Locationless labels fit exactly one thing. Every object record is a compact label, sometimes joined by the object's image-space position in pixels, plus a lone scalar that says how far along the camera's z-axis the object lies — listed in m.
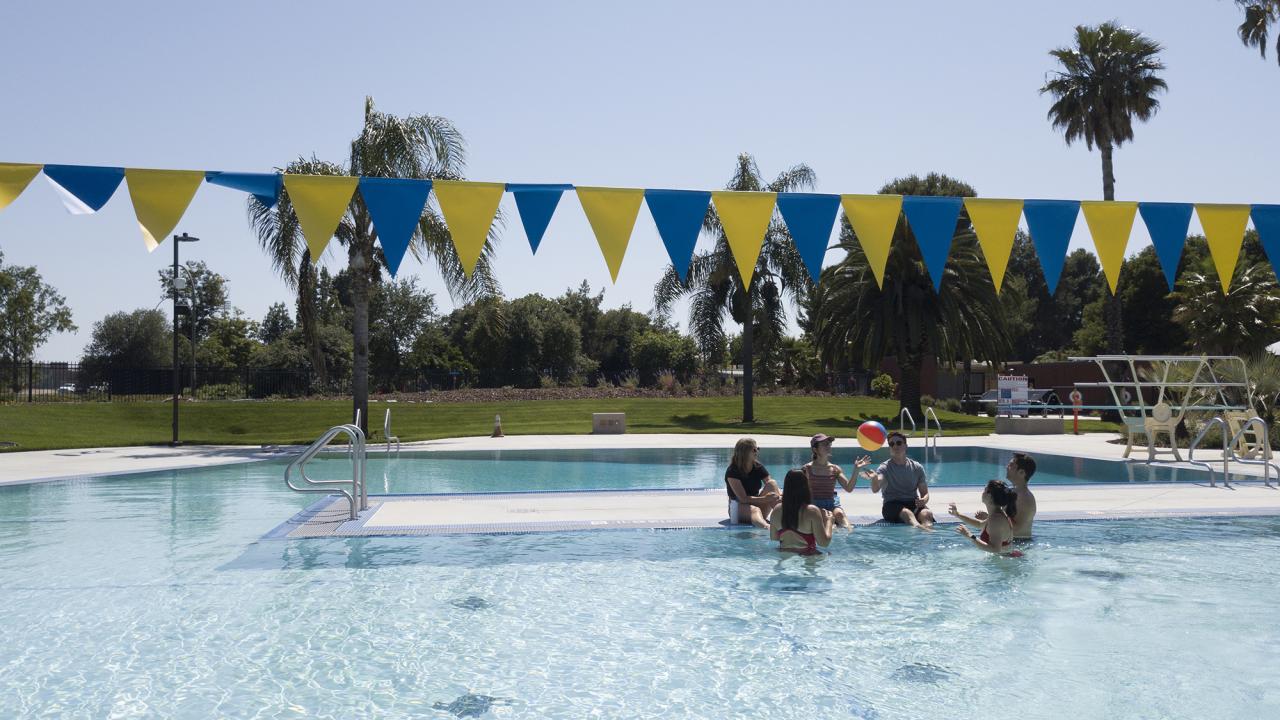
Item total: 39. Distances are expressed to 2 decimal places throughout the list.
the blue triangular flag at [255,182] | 10.48
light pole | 21.44
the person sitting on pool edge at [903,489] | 9.59
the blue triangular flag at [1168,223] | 11.85
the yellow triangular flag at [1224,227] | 11.92
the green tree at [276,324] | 74.19
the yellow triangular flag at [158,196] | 10.23
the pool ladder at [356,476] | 9.83
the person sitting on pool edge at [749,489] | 9.56
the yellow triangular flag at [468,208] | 10.81
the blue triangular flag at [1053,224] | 11.72
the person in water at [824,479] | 9.23
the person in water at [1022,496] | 8.38
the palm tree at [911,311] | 30.03
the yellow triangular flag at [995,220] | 11.49
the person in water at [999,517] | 8.64
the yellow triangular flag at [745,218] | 11.20
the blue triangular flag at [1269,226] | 12.13
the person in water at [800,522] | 8.51
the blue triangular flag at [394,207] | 10.91
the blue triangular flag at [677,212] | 11.21
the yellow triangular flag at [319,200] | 10.55
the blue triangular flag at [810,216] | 11.42
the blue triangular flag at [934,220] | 11.66
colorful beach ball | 9.86
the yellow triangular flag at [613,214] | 11.04
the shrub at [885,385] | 39.28
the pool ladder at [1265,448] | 12.85
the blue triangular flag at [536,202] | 11.02
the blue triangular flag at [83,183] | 10.27
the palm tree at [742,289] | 30.16
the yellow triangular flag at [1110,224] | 11.68
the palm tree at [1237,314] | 33.84
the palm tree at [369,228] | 20.80
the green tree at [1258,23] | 30.34
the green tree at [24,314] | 44.22
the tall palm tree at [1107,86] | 34.62
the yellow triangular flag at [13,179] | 10.19
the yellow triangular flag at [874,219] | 11.41
